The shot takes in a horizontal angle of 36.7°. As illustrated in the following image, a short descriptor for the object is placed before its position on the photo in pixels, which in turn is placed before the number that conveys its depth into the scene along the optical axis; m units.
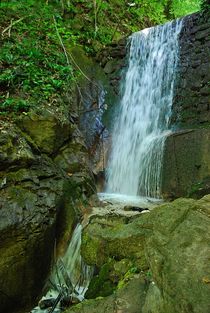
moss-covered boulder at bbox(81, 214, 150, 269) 3.54
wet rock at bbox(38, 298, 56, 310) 3.98
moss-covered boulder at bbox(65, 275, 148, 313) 2.63
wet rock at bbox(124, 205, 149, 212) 5.28
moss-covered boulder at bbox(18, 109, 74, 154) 5.53
